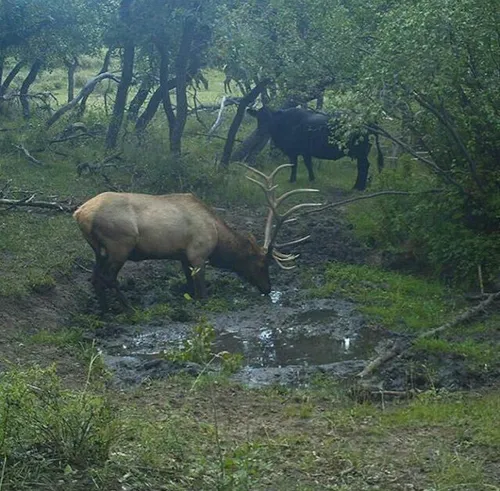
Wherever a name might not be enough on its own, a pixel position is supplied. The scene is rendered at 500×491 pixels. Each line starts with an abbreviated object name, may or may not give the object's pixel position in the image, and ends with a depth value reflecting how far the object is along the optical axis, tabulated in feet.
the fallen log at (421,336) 30.96
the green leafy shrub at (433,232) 41.04
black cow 62.03
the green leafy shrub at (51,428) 19.04
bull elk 39.50
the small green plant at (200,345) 20.77
